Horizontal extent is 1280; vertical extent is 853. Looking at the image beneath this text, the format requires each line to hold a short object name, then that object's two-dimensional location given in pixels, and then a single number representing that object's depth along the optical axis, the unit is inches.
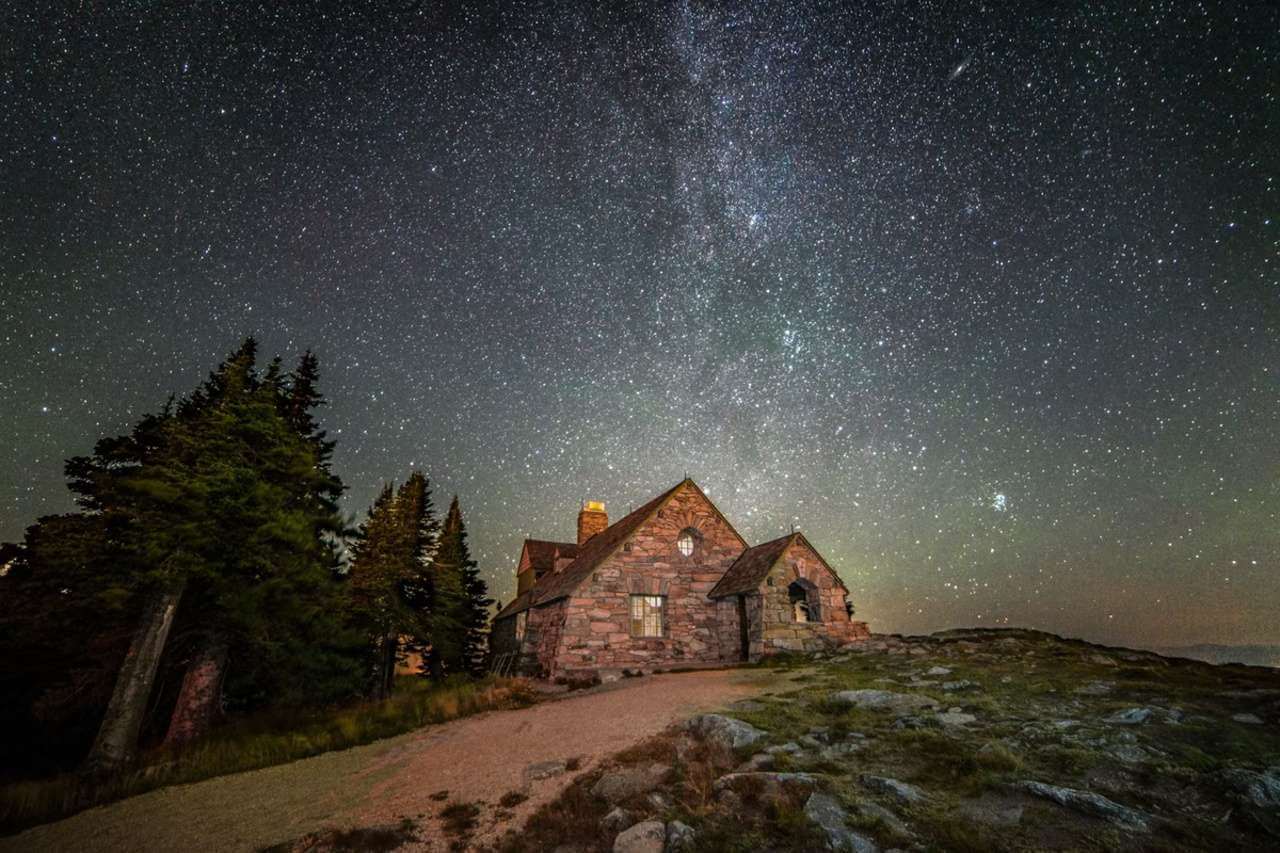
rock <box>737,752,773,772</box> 241.7
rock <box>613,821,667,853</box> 182.2
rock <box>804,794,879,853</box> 167.0
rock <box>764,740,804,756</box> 259.3
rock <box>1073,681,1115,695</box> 329.1
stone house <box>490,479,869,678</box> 718.5
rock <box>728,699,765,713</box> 358.3
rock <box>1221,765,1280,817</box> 173.6
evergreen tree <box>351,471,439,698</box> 846.4
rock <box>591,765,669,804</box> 232.7
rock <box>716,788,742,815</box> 200.4
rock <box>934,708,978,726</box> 280.5
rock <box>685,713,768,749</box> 277.7
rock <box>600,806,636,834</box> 201.9
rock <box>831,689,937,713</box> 322.0
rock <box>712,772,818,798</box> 210.1
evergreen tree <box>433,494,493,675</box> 1323.8
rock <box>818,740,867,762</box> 249.3
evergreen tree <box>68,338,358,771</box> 395.5
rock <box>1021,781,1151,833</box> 169.6
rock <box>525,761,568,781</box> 271.6
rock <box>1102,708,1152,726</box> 258.7
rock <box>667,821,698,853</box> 176.7
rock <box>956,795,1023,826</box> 178.2
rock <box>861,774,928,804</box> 194.9
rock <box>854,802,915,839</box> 174.2
